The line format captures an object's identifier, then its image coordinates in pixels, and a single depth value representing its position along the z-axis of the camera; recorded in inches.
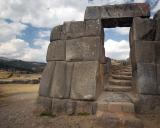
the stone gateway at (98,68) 114.1
